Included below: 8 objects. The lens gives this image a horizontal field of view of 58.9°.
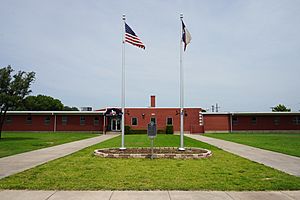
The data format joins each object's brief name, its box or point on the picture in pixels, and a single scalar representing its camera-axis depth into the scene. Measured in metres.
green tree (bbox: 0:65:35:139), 22.31
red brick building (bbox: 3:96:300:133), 37.62
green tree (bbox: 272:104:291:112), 65.00
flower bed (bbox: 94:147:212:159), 10.91
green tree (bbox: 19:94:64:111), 71.88
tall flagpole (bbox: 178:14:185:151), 12.48
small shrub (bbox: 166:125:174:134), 36.22
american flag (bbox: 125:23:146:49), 12.54
